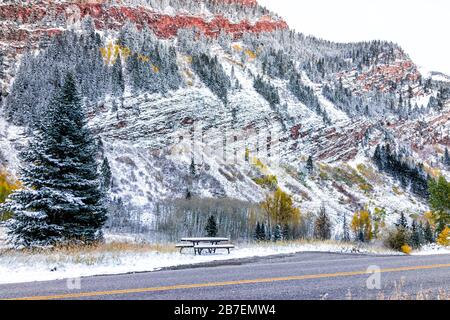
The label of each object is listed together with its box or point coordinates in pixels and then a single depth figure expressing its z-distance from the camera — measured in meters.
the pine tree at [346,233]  96.57
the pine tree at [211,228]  44.62
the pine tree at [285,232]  66.34
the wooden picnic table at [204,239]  21.37
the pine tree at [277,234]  59.34
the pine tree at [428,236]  72.84
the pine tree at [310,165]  163.00
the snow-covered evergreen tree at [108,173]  107.59
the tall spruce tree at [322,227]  76.62
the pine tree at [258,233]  62.10
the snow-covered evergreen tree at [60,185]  17.50
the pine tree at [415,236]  61.91
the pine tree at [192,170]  132.50
